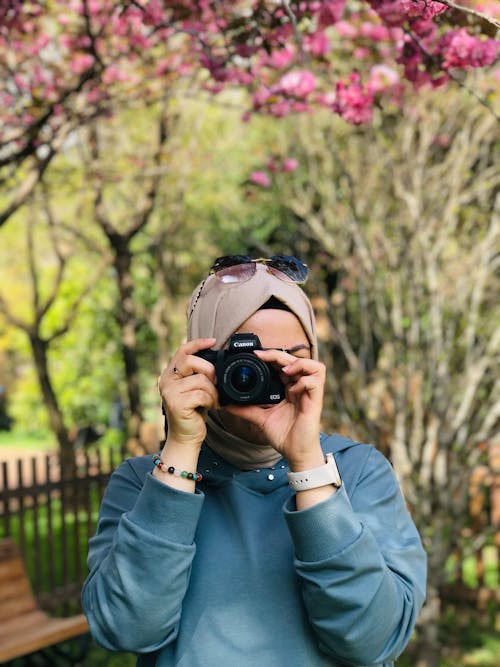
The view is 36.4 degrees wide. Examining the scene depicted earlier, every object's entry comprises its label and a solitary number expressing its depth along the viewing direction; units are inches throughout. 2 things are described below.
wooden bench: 157.8
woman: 50.1
